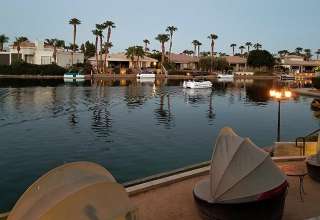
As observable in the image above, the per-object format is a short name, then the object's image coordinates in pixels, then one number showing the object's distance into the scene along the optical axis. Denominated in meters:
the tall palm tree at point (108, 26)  86.85
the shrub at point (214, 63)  100.26
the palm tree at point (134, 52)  86.05
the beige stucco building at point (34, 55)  81.00
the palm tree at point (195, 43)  121.99
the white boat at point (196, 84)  55.14
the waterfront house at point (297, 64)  115.14
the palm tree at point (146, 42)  113.23
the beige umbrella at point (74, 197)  4.83
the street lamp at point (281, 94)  16.75
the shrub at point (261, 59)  100.56
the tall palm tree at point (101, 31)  85.39
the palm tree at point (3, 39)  86.69
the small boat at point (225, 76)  85.58
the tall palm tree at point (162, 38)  94.34
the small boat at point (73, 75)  71.59
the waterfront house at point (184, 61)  102.96
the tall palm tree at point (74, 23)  83.98
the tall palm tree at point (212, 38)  104.53
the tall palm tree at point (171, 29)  99.99
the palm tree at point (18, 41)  79.00
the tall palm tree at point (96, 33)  85.90
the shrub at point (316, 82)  48.10
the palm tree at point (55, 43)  80.48
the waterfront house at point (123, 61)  89.88
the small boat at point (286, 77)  80.84
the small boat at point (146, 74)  77.07
